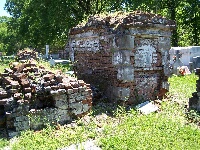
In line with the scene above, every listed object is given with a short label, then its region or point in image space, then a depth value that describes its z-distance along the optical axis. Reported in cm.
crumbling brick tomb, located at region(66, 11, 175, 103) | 815
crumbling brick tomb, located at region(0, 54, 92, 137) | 622
